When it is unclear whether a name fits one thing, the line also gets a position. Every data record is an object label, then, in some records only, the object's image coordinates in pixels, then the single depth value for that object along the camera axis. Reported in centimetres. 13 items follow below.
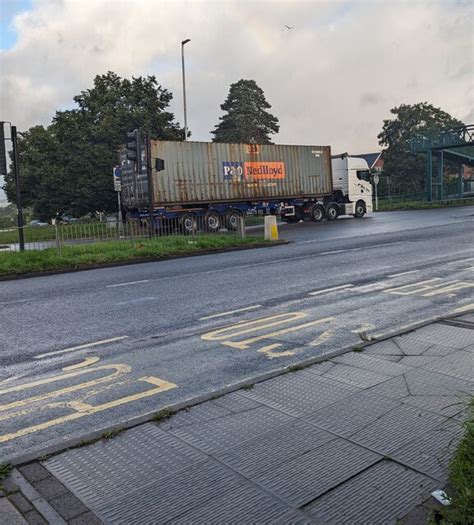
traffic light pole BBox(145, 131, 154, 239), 1896
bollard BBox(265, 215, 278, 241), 2117
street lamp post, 3891
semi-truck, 2683
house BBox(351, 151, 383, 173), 8466
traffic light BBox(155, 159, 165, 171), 1909
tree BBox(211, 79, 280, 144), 6047
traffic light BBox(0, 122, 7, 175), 1642
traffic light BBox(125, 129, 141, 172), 1825
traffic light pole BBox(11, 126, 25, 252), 1666
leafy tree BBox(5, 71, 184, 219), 4044
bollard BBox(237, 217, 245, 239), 2131
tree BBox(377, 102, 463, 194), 5788
